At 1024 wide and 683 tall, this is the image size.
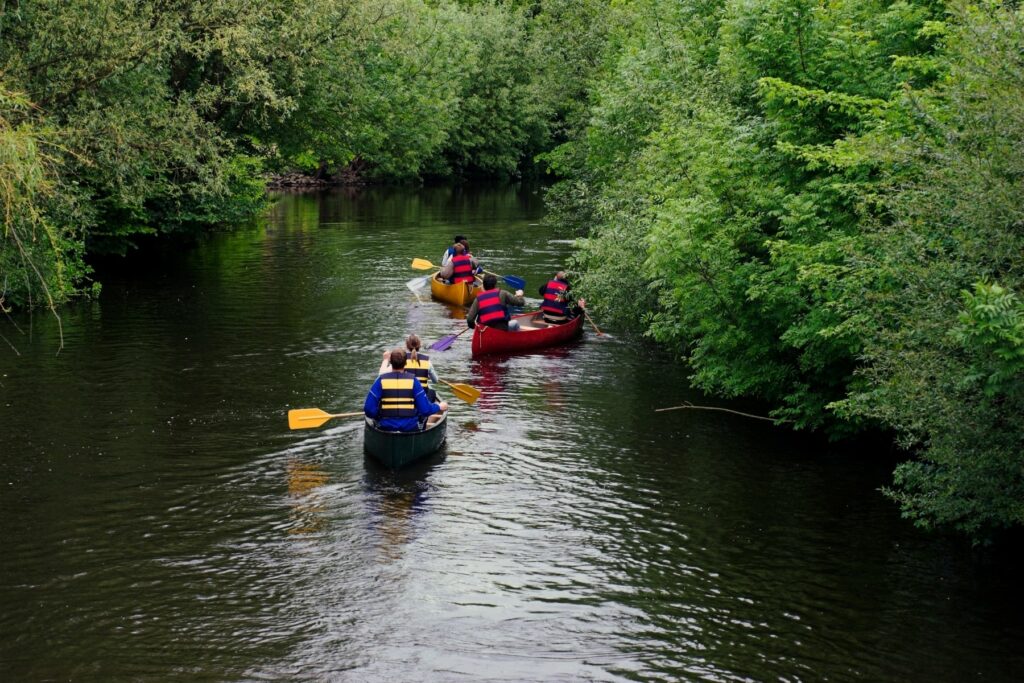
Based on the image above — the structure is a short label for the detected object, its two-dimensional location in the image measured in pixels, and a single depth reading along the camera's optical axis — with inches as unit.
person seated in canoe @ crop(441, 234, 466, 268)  1106.1
